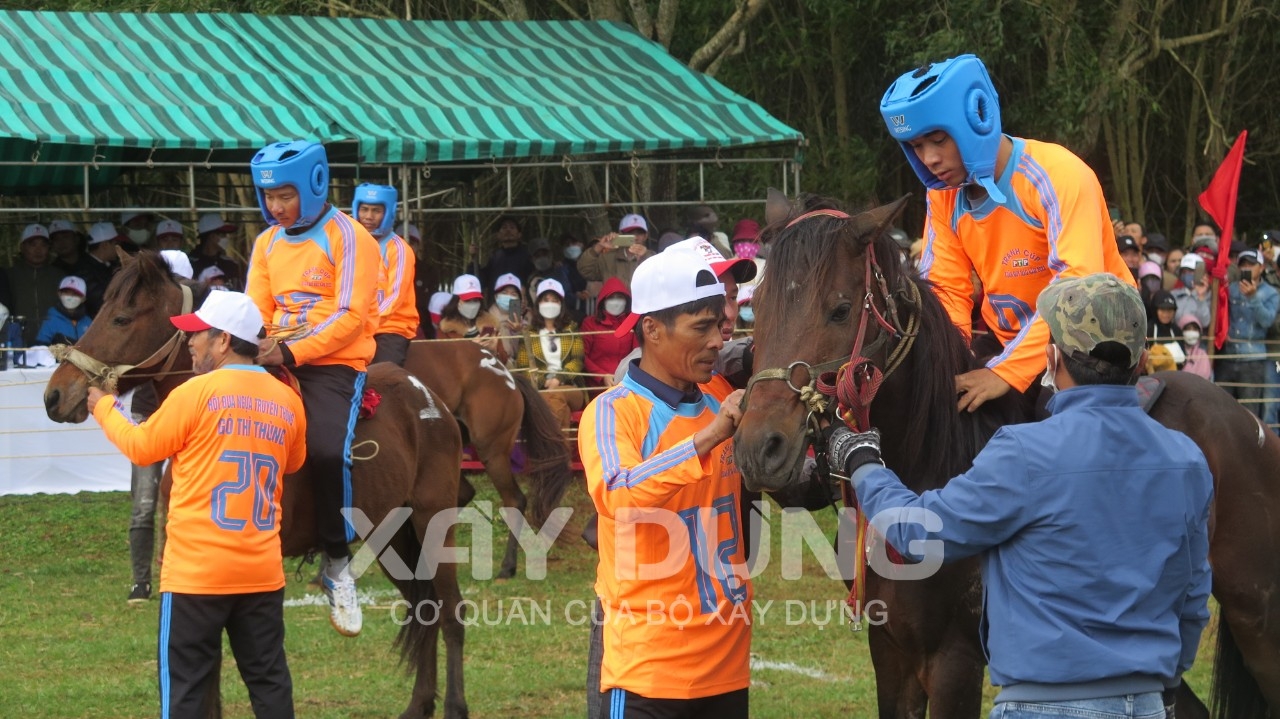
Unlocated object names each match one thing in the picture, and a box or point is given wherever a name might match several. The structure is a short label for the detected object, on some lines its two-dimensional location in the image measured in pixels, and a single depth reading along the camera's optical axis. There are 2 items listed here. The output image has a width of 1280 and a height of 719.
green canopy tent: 12.13
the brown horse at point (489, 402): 10.78
